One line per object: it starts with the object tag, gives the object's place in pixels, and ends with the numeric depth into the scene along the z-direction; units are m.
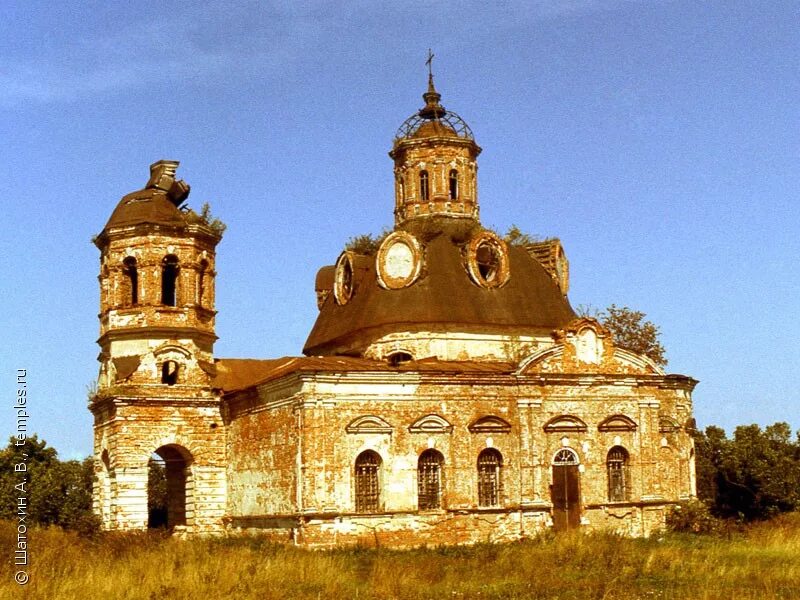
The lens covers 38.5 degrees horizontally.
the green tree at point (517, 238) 36.44
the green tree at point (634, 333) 43.66
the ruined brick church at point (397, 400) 27.92
